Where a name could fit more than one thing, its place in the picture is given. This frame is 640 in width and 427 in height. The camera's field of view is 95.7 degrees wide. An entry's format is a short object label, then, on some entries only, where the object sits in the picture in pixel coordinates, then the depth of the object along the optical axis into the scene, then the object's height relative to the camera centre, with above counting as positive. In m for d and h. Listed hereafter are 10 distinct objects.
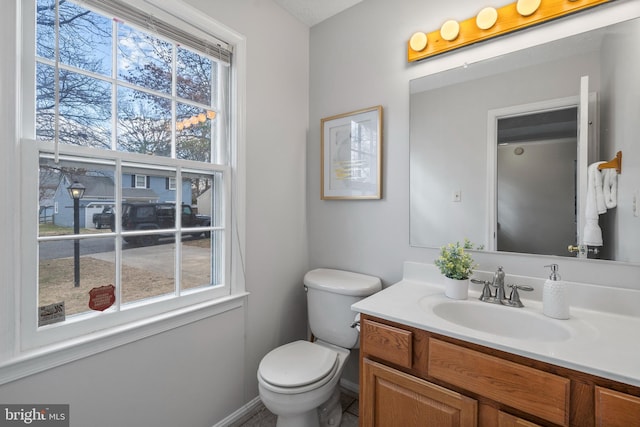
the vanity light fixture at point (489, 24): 1.22 +0.88
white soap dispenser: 1.08 -0.33
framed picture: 1.75 +0.36
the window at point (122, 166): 1.07 +0.19
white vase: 1.31 -0.35
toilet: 1.31 -0.76
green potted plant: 1.31 -0.27
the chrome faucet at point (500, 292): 1.24 -0.35
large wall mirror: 1.13 +0.30
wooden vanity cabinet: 0.79 -0.56
